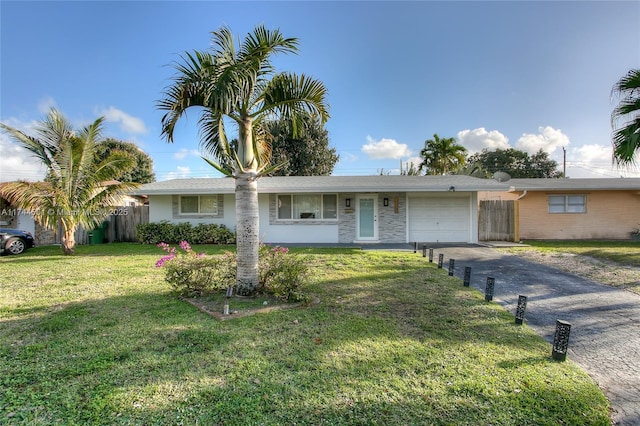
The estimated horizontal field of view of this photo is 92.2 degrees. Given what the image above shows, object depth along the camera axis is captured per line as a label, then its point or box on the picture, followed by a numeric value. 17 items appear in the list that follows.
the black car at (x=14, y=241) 11.42
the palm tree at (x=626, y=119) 8.58
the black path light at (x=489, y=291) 5.36
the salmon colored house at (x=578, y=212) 15.44
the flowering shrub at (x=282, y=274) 5.25
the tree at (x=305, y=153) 24.70
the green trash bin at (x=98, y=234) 14.82
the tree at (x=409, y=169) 27.09
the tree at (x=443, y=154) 23.45
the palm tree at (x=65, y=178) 10.48
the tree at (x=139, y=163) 30.11
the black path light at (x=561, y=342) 3.28
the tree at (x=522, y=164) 36.53
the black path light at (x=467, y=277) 6.40
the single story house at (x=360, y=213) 13.91
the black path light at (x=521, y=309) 4.32
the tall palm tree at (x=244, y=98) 4.84
